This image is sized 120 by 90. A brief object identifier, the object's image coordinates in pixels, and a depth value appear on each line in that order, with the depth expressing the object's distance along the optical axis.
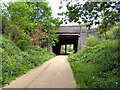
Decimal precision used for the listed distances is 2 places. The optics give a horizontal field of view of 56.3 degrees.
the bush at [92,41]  13.54
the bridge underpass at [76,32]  16.81
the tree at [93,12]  4.62
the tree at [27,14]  8.65
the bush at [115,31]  11.93
